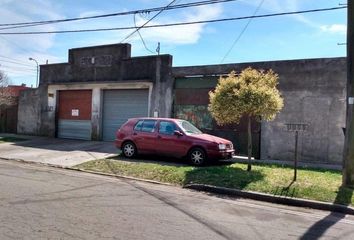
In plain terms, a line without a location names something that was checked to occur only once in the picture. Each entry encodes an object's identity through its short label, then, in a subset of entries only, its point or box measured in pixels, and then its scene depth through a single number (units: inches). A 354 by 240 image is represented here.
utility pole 410.6
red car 558.9
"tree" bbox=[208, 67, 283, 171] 493.0
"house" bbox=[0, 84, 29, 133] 1062.4
